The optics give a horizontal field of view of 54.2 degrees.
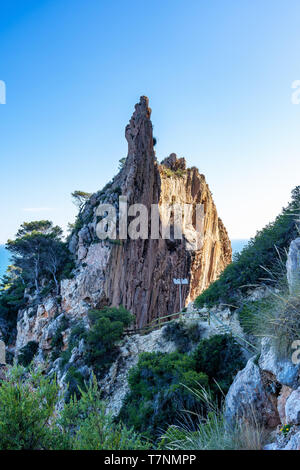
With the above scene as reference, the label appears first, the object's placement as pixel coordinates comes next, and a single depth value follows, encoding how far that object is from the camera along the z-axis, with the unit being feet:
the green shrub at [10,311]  88.63
